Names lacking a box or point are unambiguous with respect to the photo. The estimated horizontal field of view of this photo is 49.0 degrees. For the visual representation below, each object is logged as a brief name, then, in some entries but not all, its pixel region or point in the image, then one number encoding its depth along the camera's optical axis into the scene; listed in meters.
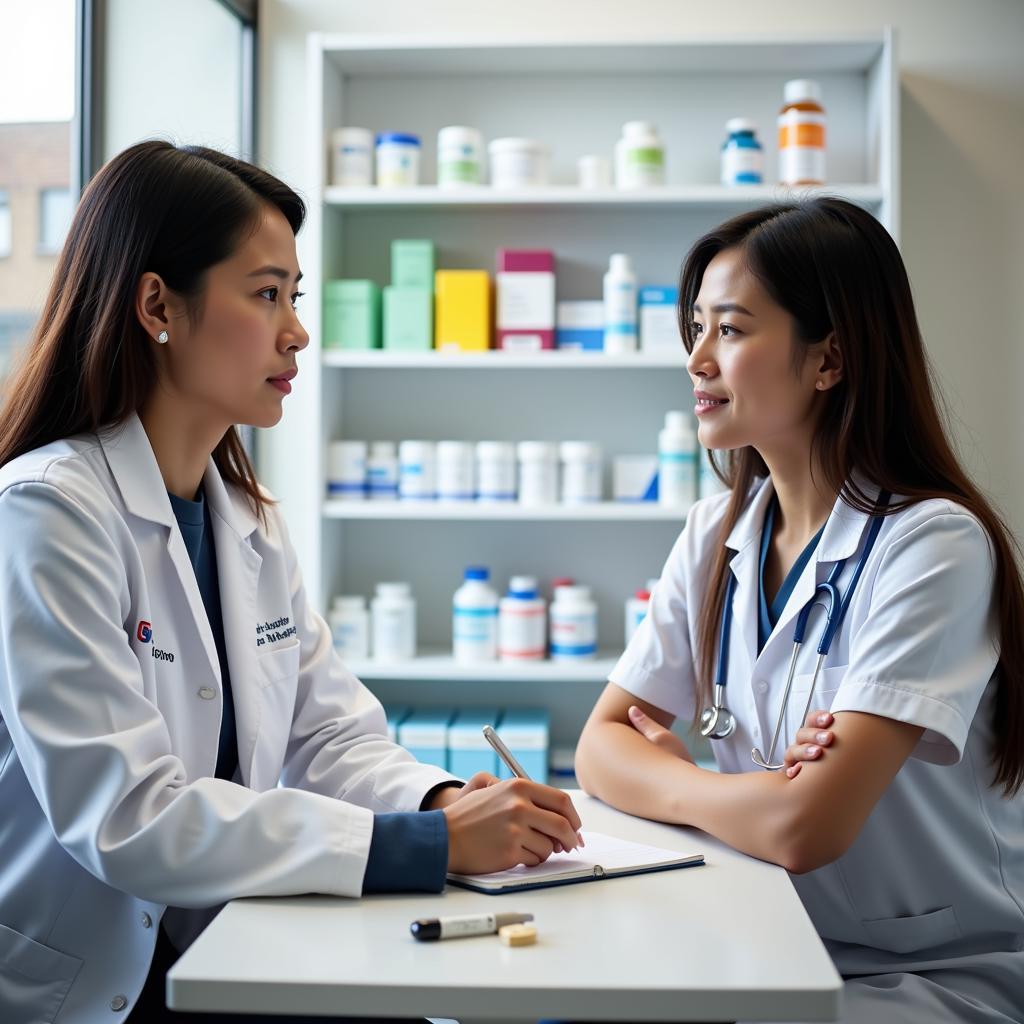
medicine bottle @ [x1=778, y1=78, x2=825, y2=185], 2.46
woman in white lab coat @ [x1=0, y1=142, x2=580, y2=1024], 1.00
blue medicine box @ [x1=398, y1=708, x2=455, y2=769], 2.53
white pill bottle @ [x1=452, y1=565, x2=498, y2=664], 2.58
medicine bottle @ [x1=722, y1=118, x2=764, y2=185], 2.51
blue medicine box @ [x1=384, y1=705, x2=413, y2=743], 2.55
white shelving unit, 2.56
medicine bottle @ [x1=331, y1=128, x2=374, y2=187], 2.59
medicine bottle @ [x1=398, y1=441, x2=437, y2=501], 2.58
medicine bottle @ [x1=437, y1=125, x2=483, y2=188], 2.55
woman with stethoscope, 1.15
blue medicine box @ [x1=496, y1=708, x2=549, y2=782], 2.51
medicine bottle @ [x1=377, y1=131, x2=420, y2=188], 2.58
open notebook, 1.01
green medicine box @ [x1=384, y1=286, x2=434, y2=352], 2.57
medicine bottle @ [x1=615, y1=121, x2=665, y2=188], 2.51
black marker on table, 0.88
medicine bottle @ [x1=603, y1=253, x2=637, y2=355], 2.53
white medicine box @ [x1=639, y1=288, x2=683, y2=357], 2.54
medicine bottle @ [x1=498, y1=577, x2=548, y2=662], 2.57
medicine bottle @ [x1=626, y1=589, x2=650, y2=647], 2.58
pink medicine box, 2.57
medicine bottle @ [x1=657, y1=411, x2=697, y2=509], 2.54
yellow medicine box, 2.55
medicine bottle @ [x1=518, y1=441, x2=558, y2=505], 2.56
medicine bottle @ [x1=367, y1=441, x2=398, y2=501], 2.62
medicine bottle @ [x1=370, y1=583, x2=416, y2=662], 2.60
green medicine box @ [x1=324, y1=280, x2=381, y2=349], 2.60
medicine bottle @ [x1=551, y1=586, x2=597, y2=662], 2.56
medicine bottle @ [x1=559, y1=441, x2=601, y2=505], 2.56
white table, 0.79
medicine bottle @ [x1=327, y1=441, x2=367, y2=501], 2.62
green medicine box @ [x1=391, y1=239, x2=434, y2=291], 2.58
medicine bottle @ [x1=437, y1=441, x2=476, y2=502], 2.57
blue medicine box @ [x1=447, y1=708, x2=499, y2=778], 2.51
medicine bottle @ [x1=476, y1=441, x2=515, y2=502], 2.56
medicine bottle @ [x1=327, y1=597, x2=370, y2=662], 2.61
